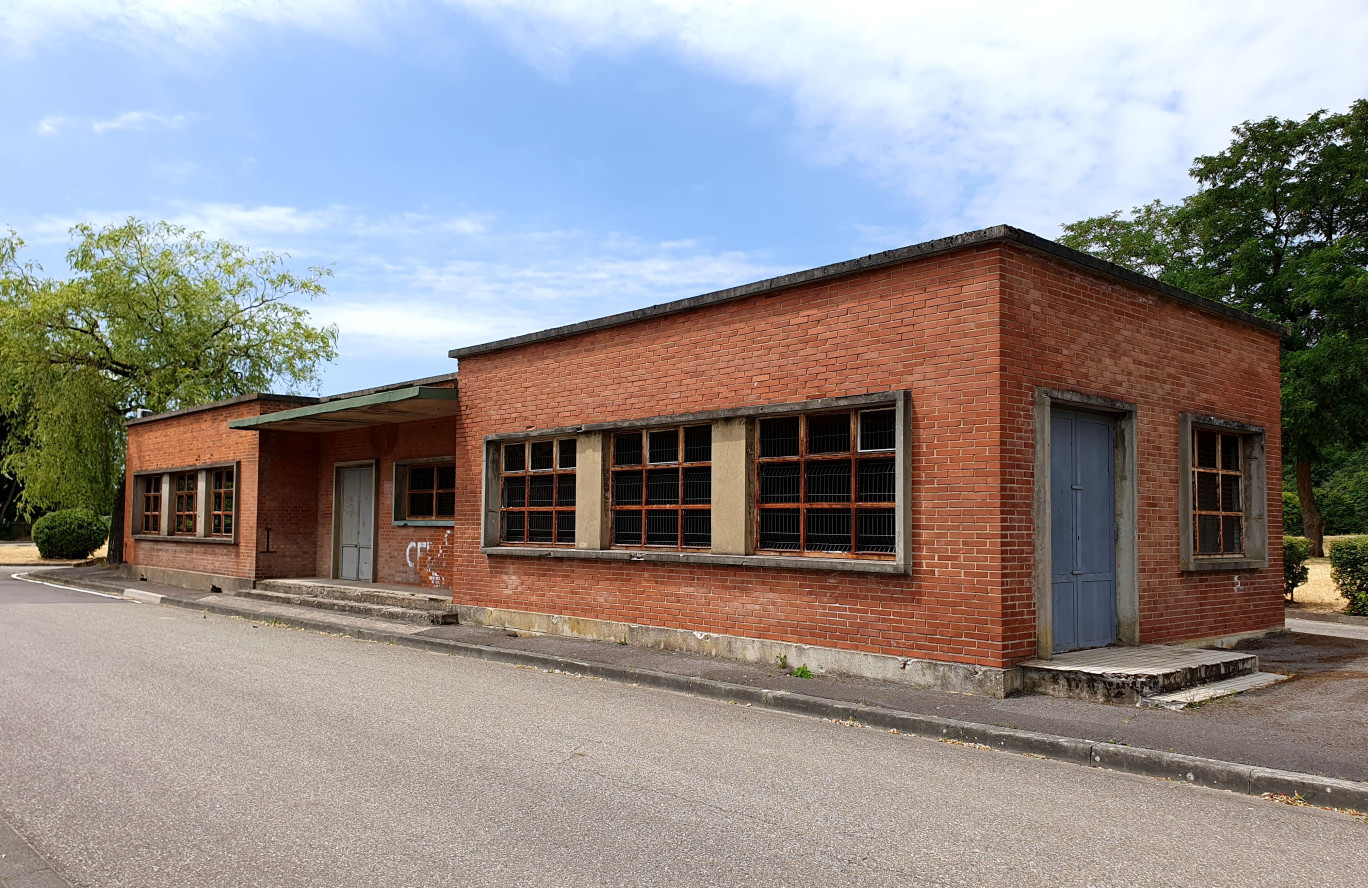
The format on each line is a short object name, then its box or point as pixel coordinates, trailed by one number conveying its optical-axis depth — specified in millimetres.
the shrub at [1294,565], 17234
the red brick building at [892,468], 8836
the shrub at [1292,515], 43622
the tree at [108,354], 27828
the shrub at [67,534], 34812
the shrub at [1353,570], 15727
